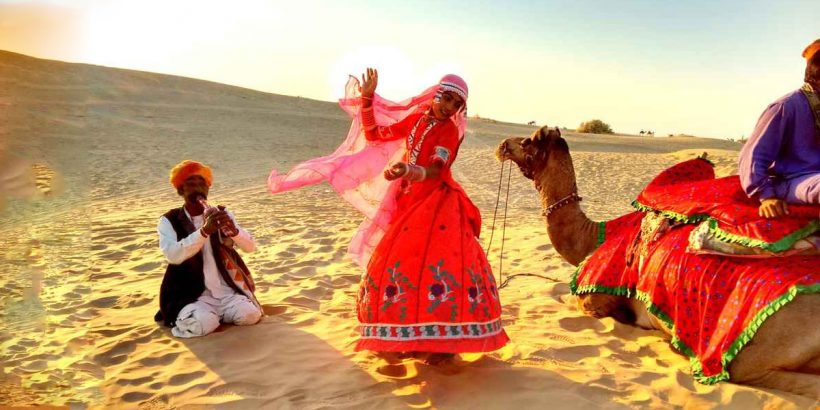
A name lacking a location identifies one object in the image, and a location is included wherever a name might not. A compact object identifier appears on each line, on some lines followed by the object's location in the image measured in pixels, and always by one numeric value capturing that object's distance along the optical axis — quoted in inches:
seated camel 145.8
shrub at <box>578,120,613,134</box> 1846.7
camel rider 154.8
